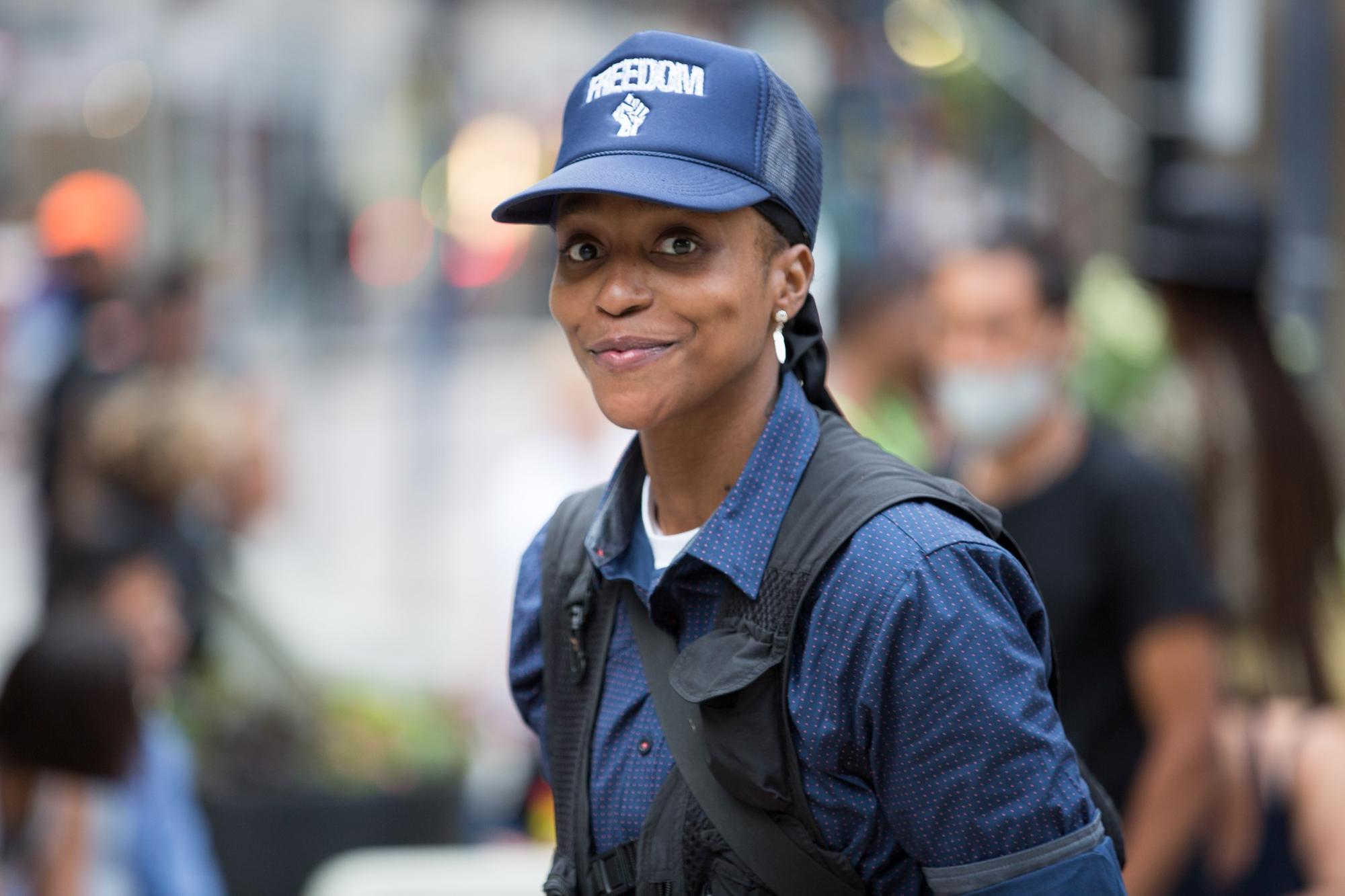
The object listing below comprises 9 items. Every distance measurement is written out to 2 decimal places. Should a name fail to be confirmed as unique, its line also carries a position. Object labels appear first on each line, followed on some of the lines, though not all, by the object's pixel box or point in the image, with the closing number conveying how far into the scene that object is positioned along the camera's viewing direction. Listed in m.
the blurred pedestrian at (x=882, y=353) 11.41
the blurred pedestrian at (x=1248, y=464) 8.30
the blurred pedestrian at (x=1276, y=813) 7.68
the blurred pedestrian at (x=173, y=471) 11.51
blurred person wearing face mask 7.60
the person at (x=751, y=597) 3.71
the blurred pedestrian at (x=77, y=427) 11.67
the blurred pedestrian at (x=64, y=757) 8.34
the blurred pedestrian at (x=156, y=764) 8.91
